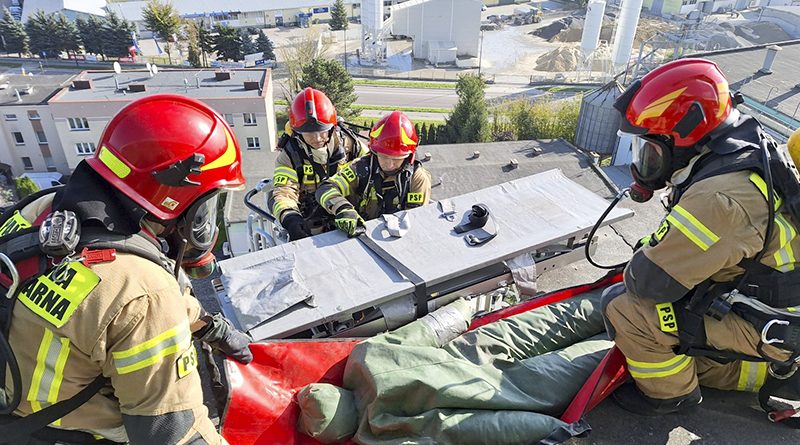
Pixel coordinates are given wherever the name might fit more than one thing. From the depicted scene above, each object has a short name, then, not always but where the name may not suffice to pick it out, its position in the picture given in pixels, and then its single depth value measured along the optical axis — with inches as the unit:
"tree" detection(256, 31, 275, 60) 1765.5
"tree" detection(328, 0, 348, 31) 2175.2
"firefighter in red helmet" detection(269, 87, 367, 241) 226.4
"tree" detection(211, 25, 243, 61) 1605.6
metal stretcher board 135.6
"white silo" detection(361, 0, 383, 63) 1807.3
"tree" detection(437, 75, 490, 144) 1077.1
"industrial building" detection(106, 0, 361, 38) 2183.8
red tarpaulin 112.0
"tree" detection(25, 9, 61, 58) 1676.9
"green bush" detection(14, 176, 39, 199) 957.2
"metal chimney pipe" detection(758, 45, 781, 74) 893.8
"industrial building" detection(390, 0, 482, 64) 1987.0
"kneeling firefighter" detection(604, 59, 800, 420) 107.1
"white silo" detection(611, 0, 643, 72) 1418.6
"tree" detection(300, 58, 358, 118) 1163.3
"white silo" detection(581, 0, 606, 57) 1604.3
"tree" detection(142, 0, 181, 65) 1758.1
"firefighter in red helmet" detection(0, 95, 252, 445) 75.6
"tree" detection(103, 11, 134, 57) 1690.5
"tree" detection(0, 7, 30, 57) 1670.8
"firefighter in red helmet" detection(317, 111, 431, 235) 206.5
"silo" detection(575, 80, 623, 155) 887.7
